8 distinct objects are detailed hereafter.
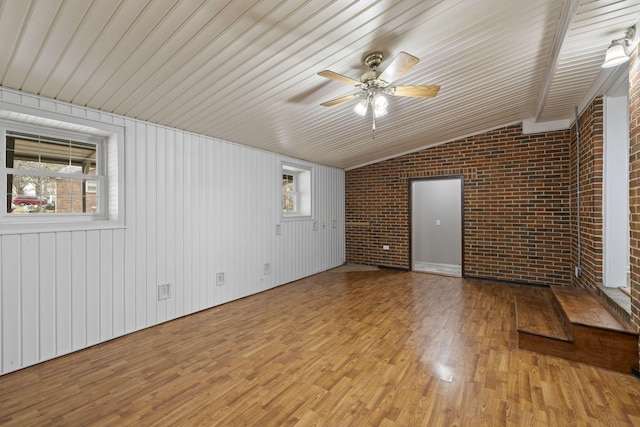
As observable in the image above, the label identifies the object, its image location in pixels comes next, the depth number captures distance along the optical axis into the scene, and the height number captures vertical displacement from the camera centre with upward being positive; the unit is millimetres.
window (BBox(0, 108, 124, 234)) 2625 +383
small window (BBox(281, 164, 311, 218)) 5821 +423
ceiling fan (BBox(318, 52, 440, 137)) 2193 +1044
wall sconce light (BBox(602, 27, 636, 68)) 2232 +1224
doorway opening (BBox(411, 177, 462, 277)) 6801 -354
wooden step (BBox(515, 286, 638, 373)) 2412 -1145
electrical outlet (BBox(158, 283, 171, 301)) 3473 -939
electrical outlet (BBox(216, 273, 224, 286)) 4121 -943
